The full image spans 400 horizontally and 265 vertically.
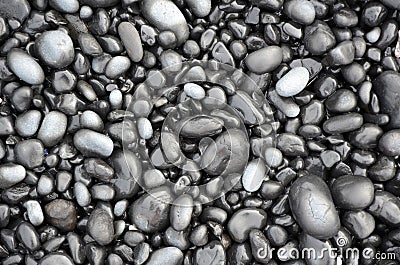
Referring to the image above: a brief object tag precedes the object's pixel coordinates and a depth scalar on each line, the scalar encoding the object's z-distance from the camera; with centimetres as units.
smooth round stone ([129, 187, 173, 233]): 70
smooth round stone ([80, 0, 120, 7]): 73
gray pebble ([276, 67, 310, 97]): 72
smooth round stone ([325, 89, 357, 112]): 72
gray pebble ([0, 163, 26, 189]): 70
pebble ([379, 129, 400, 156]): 71
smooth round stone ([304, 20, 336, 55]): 73
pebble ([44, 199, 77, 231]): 70
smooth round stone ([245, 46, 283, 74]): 73
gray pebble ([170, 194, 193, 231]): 69
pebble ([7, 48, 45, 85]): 71
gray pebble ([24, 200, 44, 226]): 69
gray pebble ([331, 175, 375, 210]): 69
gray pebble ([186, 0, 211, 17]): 74
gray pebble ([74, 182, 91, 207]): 70
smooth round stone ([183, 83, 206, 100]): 72
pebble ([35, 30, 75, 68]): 71
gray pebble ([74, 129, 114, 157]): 70
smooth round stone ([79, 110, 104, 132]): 71
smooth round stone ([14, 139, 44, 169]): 70
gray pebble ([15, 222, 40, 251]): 69
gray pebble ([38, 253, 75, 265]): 68
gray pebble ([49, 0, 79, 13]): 73
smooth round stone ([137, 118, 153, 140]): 71
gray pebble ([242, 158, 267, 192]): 71
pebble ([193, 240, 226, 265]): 69
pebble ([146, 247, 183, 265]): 69
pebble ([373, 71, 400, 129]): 72
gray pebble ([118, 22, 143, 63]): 73
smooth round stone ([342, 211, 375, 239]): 69
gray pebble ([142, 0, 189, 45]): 73
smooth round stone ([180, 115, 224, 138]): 71
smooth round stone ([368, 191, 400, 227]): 70
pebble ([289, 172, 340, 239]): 68
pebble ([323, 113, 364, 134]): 71
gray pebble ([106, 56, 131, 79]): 72
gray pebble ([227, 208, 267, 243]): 70
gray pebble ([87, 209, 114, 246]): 69
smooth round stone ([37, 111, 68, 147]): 71
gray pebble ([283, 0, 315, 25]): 74
